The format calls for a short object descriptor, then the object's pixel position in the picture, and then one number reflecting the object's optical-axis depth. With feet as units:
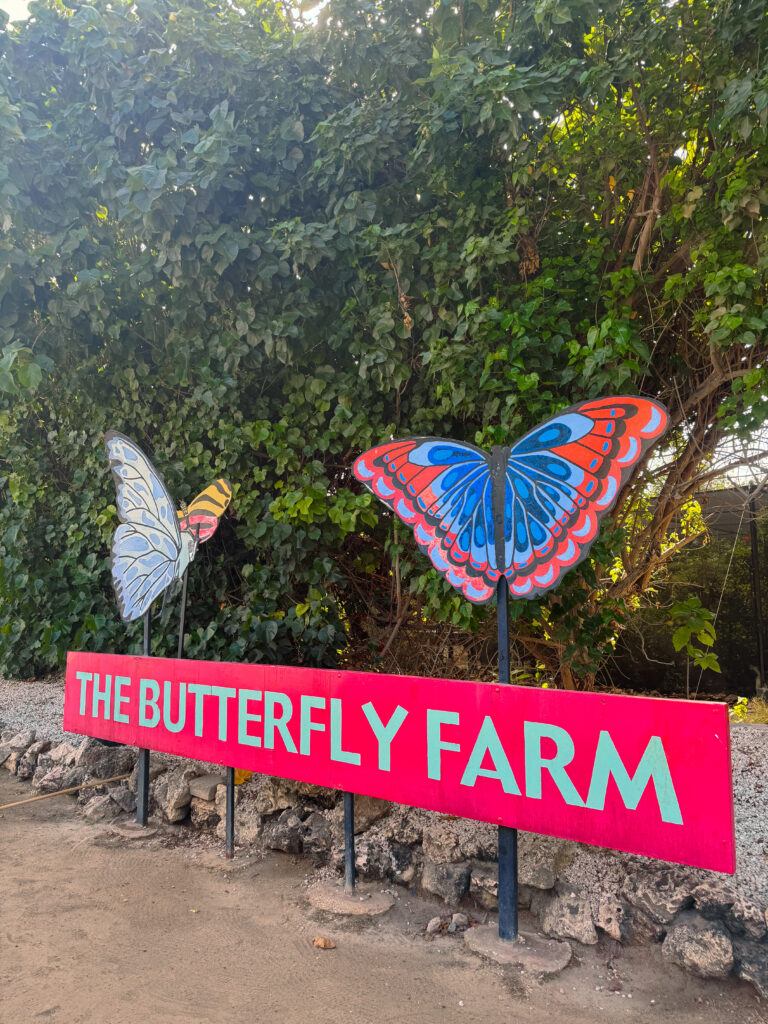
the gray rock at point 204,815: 12.89
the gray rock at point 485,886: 9.18
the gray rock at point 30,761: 16.37
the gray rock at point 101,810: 13.65
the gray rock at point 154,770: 14.46
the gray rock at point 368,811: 11.02
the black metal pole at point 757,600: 20.81
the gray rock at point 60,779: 14.99
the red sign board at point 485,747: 6.87
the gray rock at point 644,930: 7.97
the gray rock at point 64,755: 15.62
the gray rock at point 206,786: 13.01
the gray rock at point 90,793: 14.48
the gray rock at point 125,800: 14.01
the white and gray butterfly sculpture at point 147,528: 12.81
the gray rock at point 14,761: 16.74
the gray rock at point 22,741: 16.98
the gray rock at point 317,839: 11.19
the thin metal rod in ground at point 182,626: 12.54
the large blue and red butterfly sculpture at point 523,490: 8.16
